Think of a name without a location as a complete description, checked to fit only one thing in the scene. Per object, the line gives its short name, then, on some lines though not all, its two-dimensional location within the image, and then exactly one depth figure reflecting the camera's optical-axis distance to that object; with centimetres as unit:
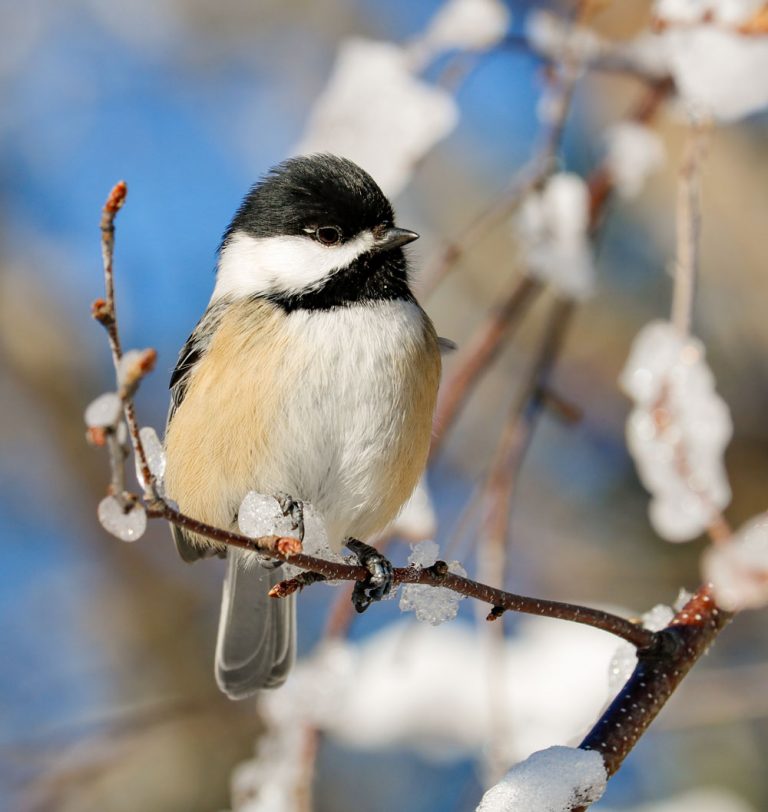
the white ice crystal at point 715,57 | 459
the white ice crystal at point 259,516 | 337
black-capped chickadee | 437
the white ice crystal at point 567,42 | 570
